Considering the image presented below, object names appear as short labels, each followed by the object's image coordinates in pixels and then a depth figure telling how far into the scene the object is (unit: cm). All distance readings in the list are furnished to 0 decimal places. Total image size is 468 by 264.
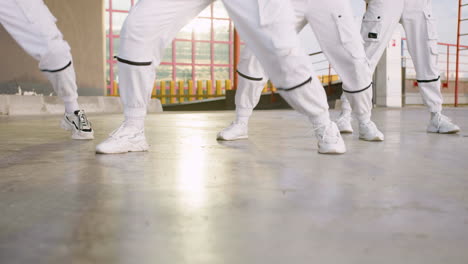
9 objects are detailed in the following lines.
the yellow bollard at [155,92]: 1340
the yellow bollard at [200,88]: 1383
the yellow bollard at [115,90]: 1305
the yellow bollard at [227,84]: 1425
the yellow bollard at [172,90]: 1357
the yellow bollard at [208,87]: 1405
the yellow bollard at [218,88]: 1405
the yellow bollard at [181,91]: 1364
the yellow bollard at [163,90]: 1350
